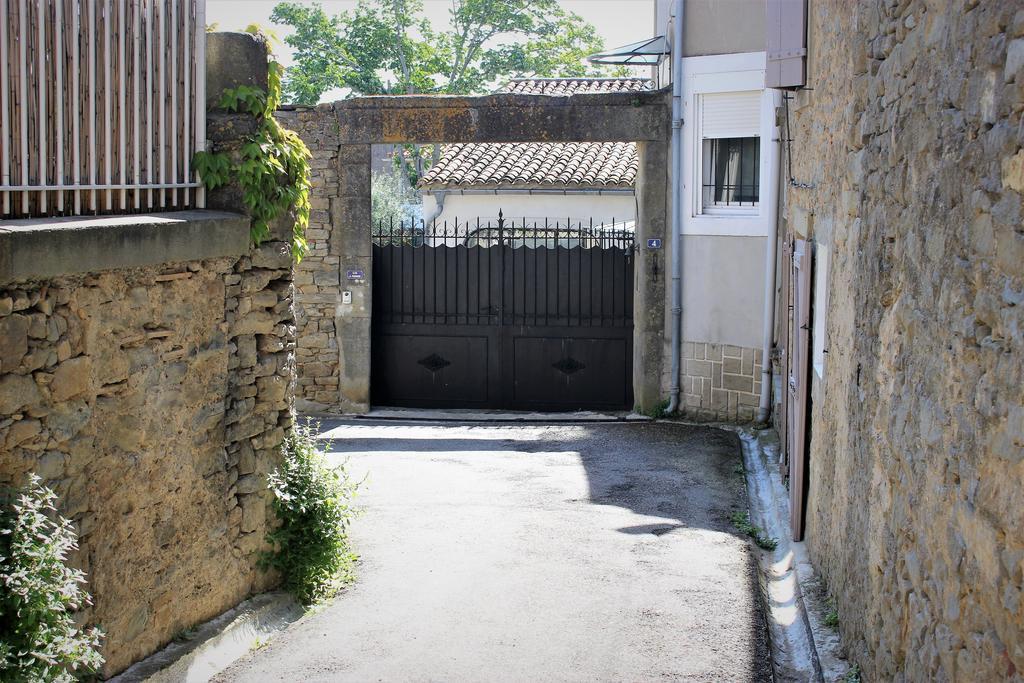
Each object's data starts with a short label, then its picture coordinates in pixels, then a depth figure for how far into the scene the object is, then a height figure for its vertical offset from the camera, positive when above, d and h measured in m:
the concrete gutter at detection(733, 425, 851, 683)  5.66 -1.87
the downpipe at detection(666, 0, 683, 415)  12.59 +0.64
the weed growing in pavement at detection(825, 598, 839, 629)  5.95 -1.79
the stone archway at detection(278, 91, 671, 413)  12.80 +0.77
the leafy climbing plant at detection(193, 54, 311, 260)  6.28 +0.50
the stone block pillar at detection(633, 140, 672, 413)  12.80 -0.02
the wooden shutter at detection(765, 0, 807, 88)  8.30 +1.56
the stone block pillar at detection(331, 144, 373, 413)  13.21 -0.13
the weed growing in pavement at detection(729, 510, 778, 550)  7.95 -1.84
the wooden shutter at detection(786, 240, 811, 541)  7.82 -0.81
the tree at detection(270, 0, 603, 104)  37.81 +6.79
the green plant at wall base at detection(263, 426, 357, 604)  6.77 -1.53
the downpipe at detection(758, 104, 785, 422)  11.80 -0.42
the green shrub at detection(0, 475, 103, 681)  4.18 -1.23
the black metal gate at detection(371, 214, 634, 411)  13.35 -0.70
